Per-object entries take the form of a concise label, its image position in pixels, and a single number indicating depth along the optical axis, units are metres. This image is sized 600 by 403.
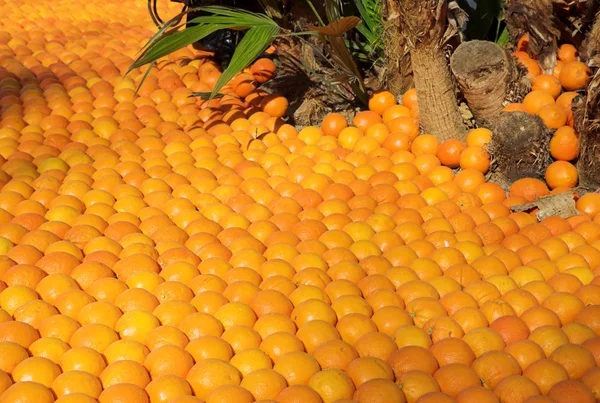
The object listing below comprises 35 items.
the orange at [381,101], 4.20
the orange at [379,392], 2.13
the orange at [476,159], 3.71
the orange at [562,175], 3.61
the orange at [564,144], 3.67
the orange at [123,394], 2.15
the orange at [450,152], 3.80
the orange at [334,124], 4.09
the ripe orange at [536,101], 3.88
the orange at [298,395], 2.13
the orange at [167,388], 2.19
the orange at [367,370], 2.25
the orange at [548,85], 4.11
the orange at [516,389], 2.19
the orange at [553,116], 3.78
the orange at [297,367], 2.27
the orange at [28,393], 2.12
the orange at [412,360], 2.32
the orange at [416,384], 2.19
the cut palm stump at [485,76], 3.84
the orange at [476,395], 2.14
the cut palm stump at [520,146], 3.67
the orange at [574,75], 4.10
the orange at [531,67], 4.23
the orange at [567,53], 4.41
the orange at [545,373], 2.26
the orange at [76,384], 2.20
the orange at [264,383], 2.20
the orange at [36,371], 2.25
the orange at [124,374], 2.26
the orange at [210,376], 2.24
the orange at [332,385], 2.19
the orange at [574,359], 2.32
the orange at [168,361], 2.30
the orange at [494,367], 2.30
